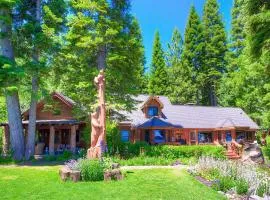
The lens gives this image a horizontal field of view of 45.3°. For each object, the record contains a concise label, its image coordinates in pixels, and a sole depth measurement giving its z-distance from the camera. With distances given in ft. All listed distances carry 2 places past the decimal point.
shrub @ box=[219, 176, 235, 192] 35.76
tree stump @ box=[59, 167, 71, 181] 39.81
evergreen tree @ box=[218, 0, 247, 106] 136.34
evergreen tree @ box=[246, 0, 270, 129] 54.54
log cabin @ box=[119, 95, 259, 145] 106.73
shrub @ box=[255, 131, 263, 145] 128.85
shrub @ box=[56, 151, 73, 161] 67.48
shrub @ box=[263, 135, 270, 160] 68.94
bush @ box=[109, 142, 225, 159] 67.92
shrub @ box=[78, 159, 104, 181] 40.24
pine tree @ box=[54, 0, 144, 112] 75.36
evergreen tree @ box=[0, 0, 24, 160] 64.95
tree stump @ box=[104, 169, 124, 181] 40.45
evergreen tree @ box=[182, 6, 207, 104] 166.91
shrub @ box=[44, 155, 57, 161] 67.35
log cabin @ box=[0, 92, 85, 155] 86.38
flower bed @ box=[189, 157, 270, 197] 33.71
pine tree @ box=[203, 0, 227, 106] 166.40
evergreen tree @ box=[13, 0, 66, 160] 65.31
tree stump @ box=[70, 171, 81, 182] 39.46
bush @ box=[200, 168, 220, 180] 40.20
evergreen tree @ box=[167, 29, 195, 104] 160.86
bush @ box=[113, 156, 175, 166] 58.74
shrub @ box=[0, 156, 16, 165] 60.95
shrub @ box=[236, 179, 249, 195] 34.12
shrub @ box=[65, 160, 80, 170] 41.70
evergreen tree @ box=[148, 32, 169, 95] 164.35
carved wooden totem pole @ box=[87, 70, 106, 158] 46.93
